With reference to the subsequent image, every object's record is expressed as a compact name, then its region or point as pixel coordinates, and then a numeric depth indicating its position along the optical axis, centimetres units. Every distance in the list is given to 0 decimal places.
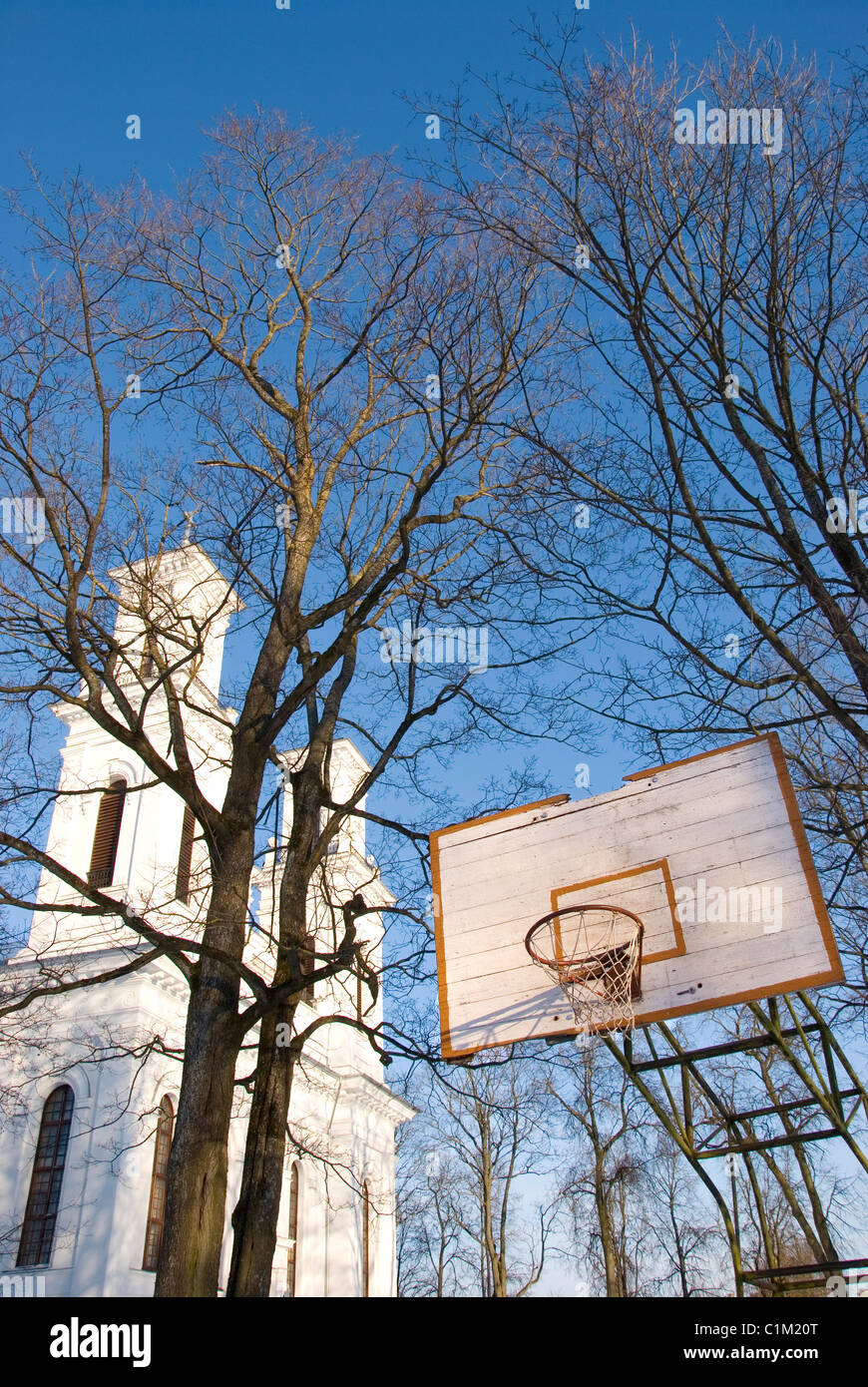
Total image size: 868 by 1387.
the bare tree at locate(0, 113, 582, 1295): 992
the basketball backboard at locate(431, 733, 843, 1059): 851
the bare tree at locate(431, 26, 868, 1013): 896
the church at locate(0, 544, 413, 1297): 2130
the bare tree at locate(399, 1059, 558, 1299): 3453
